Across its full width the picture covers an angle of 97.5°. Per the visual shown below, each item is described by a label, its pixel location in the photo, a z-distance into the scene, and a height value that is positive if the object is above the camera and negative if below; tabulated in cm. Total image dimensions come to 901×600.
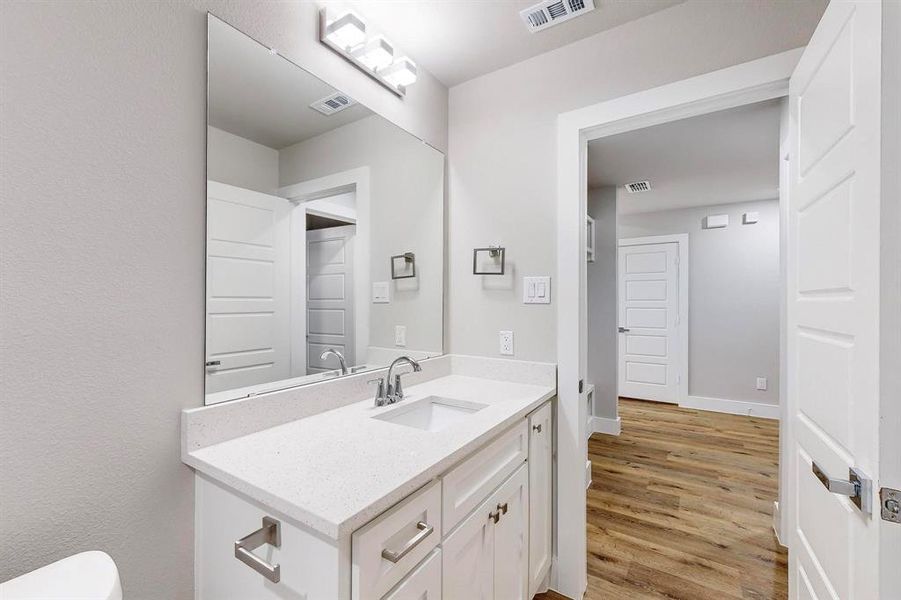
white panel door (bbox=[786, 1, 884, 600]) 80 +2
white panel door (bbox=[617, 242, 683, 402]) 488 -26
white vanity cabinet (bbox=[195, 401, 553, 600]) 77 -58
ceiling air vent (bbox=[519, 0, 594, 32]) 154 +115
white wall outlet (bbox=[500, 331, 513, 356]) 192 -21
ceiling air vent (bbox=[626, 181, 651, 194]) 387 +115
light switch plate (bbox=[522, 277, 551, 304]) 182 +5
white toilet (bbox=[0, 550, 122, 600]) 70 -52
